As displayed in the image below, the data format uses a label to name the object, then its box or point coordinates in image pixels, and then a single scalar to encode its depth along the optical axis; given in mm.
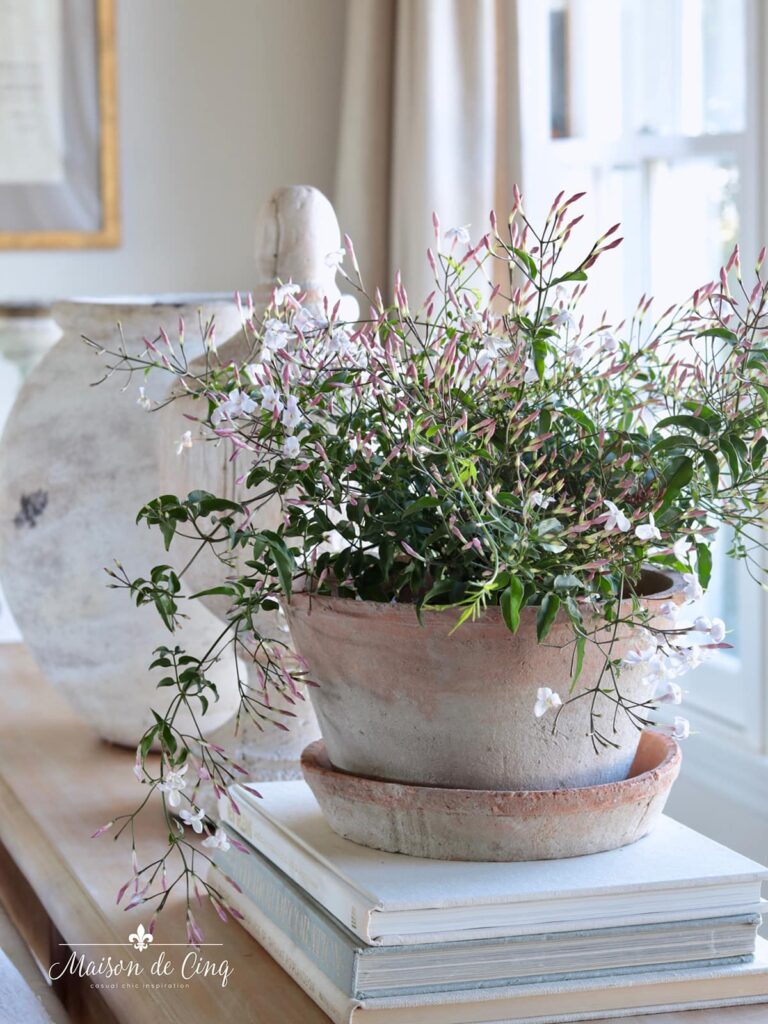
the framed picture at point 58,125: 2393
